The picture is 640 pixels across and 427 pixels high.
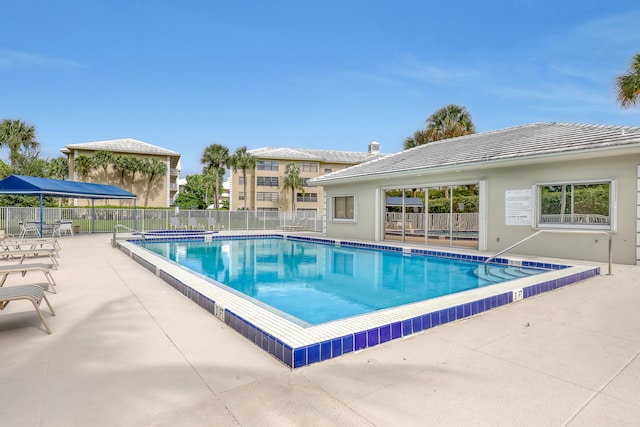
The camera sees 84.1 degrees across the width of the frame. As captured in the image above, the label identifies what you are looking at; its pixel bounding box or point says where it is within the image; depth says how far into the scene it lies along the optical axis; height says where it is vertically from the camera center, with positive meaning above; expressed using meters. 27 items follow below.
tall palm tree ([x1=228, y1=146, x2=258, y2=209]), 42.03 +5.73
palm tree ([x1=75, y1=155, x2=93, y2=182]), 40.06 +4.72
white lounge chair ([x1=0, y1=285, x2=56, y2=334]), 3.57 -0.90
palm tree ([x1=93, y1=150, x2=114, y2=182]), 40.69 +5.66
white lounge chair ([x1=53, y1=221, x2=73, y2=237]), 16.67 -0.95
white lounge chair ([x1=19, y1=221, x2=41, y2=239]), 16.00 -1.00
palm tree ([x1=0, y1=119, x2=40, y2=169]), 33.84 +6.87
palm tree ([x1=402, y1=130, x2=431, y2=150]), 28.73 +5.77
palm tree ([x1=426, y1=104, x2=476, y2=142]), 27.42 +6.76
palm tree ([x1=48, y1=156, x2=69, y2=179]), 52.08 +5.89
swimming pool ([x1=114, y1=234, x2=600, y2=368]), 3.12 -1.19
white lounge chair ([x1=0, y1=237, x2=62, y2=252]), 9.41 -0.96
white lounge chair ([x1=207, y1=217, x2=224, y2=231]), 22.91 -1.14
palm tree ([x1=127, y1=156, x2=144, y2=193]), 42.09 +5.10
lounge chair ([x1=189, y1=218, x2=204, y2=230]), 21.91 -1.05
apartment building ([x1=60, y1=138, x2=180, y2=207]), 41.41 +4.24
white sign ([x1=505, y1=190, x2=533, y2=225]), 10.34 +0.04
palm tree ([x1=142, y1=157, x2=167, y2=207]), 43.03 +4.66
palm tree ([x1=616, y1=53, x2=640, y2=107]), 11.97 +4.24
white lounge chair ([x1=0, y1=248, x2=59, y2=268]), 7.58 -1.03
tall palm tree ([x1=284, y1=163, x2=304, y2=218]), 47.50 +4.00
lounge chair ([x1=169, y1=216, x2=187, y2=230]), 21.34 -0.94
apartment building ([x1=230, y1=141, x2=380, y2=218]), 48.09 +3.80
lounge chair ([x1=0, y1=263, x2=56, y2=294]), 5.04 -0.90
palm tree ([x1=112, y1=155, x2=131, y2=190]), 41.59 +5.09
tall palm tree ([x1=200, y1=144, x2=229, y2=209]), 41.41 +6.02
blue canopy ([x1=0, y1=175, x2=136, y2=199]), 14.91 +0.85
